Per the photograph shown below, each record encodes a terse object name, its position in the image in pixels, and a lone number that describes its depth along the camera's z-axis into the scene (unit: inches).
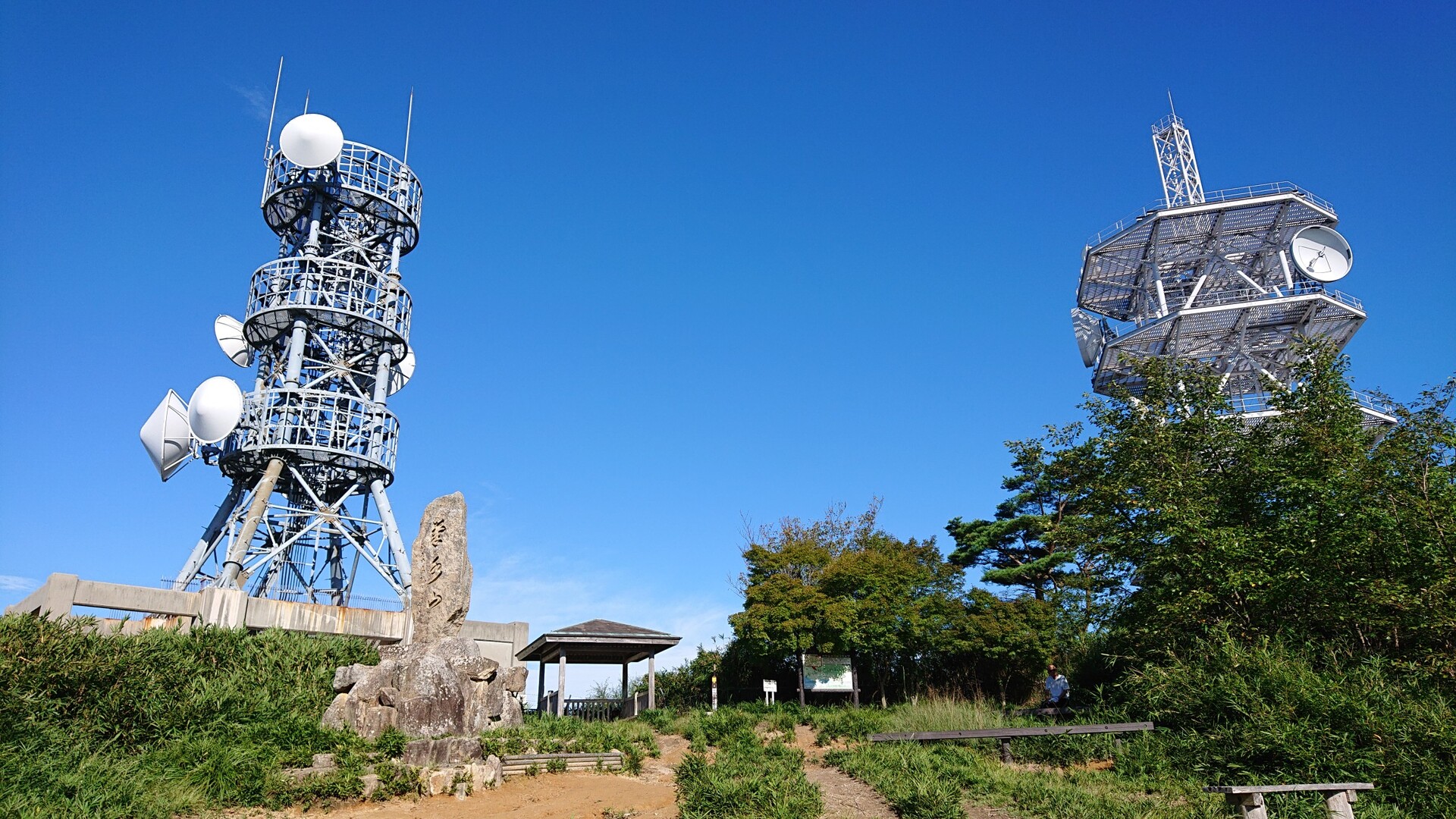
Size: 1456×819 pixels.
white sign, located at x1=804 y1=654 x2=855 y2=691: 874.1
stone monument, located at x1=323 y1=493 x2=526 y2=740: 479.8
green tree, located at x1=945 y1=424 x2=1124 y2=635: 635.5
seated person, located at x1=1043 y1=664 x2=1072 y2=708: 598.5
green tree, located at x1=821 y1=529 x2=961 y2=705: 872.3
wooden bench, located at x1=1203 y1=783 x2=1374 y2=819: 287.9
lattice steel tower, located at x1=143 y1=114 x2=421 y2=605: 1135.6
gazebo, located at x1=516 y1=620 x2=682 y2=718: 864.9
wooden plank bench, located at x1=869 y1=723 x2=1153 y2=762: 447.2
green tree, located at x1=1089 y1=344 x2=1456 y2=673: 458.9
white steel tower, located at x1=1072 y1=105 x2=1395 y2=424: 1269.7
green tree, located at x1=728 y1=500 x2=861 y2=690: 856.3
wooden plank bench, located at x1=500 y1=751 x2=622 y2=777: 462.3
